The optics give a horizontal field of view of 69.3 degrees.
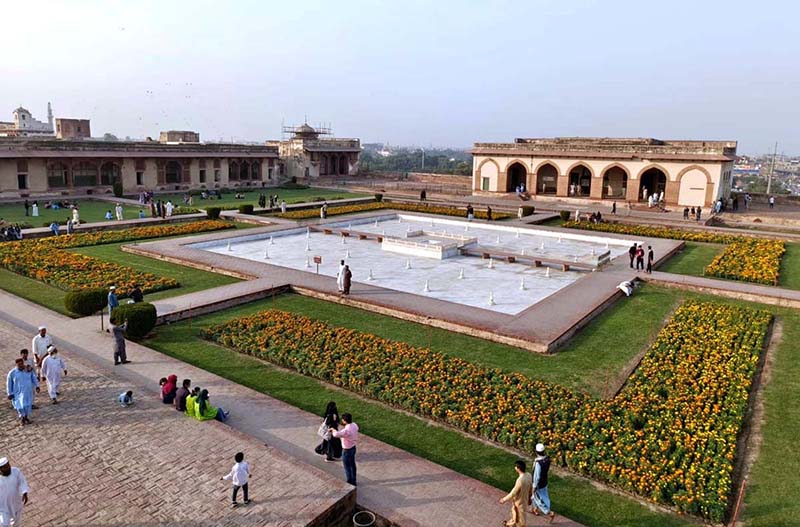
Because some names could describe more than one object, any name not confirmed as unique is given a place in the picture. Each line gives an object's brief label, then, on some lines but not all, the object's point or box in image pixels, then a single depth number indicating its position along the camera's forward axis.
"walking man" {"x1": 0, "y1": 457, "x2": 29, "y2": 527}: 6.22
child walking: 6.96
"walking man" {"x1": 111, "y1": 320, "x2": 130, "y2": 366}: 11.17
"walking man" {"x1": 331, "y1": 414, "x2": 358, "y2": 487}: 7.48
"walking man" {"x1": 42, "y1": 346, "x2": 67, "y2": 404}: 9.62
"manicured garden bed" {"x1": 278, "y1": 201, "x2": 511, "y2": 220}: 32.88
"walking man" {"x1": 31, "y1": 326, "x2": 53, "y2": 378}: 10.46
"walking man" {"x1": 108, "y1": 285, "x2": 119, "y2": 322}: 13.53
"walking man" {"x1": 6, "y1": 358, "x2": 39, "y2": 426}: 8.74
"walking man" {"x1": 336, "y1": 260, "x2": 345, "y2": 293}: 16.28
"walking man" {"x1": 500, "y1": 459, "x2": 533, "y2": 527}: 6.72
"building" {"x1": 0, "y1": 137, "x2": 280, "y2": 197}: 37.47
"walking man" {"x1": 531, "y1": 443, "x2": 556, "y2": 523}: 7.15
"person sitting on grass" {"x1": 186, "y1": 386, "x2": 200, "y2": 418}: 9.20
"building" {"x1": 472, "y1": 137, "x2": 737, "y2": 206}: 36.12
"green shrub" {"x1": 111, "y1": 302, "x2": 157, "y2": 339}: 12.41
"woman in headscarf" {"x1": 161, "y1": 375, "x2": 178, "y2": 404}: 9.60
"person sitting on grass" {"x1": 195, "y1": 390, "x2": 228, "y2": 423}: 9.00
